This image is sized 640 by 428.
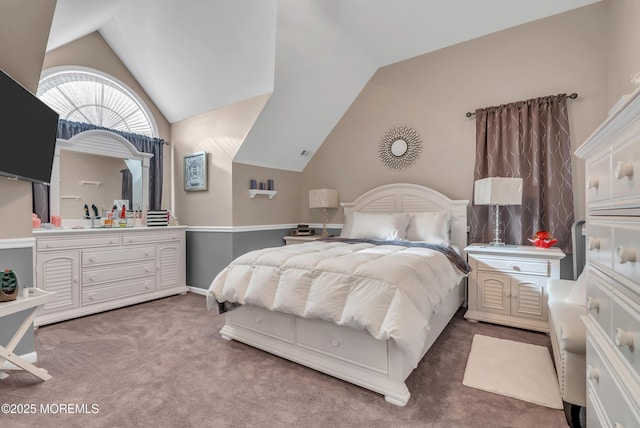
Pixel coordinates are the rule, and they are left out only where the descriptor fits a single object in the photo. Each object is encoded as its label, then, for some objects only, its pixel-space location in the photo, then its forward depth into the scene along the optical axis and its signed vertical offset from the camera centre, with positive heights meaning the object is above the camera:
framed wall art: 4.13 +0.57
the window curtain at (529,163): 2.97 +0.48
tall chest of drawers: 0.81 -0.19
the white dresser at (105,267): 2.95 -0.57
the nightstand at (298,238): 4.27 -0.35
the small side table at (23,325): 1.82 -0.69
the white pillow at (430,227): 3.26 -0.16
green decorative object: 1.81 -0.41
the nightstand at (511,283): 2.70 -0.66
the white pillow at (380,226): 3.38 -0.16
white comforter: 1.71 -0.48
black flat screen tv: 1.85 +0.54
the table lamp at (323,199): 4.29 +0.19
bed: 1.74 -0.59
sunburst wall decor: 3.87 +0.82
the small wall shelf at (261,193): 4.07 +0.27
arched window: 3.45 +1.38
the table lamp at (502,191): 2.94 +0.19
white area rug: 1.78 -1.03
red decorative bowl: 2.86 -0.29
